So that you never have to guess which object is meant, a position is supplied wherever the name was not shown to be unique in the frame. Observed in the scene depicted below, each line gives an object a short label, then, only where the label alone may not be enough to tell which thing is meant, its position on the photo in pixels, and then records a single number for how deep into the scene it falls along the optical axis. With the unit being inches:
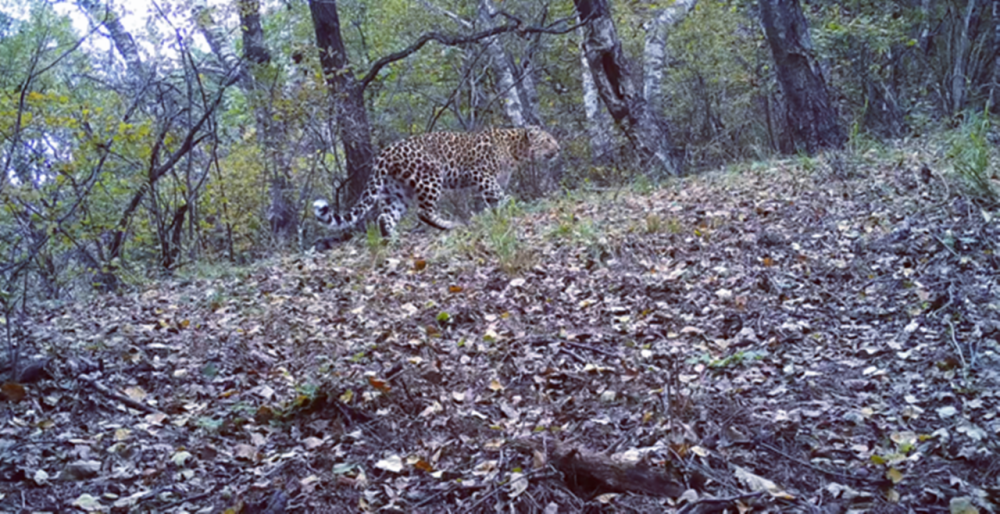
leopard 416.5
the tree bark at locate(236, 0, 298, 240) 419.5
